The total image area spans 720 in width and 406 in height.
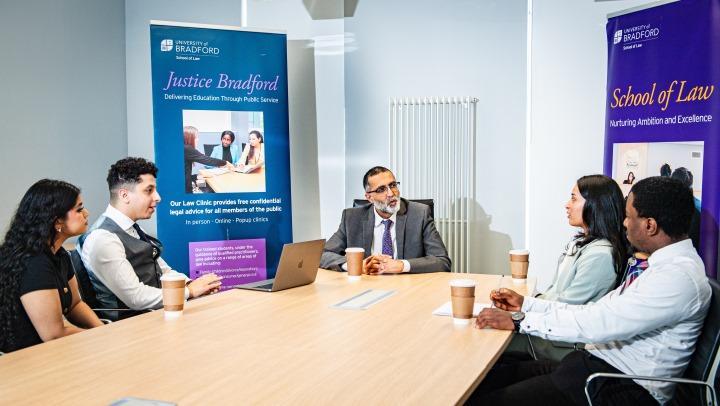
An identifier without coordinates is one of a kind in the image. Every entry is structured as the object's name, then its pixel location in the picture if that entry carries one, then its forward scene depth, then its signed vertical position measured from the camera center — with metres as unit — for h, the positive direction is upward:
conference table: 1.65 -0.60
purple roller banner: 3.46 +0.36
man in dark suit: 3.94 -0.40
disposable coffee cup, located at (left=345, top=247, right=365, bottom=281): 3.43 -0.53
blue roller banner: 4.65 +0.12
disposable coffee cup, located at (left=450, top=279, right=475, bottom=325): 2.38 -0.52
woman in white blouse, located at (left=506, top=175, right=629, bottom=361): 2.69 -0.37
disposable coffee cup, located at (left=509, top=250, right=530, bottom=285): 3.36 -0.54
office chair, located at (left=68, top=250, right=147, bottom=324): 3.00 -0.62
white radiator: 5.27 +0.01
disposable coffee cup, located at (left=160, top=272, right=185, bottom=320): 2.55 -0.52
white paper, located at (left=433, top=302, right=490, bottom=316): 2.57 -0.61
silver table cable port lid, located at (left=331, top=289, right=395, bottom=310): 2.74 -0.61
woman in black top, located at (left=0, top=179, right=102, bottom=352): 2.30 -0.38
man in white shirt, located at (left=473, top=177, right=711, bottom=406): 2.08 -0.55
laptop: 3.00 -0.50
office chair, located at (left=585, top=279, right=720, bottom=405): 2.00 -0.68
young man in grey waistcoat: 2.94 -0.41
